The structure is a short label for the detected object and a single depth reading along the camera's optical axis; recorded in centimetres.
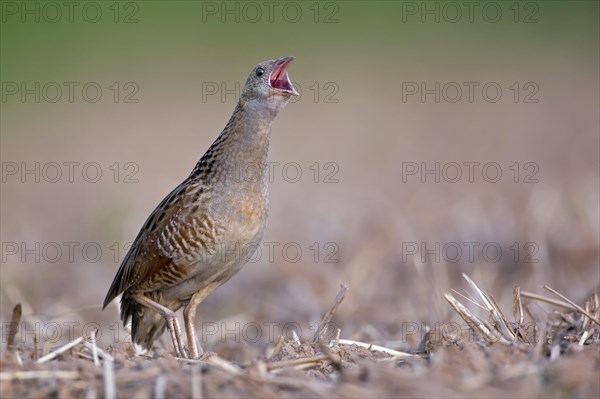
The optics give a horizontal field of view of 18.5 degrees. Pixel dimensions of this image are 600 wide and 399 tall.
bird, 1050
